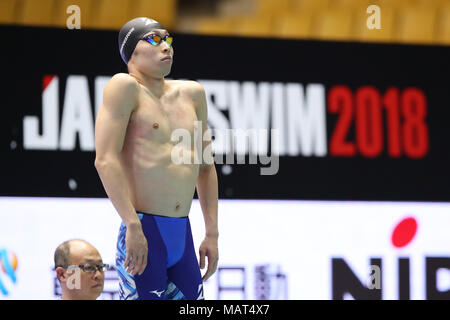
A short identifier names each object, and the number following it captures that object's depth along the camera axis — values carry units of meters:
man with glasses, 6.54
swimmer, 5.31
